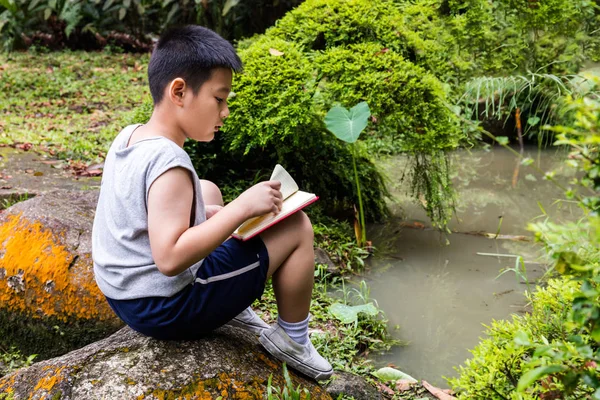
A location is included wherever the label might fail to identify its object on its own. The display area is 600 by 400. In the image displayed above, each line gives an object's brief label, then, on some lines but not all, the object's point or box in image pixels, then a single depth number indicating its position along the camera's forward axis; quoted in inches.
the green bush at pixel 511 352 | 76.8
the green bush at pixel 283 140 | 153.8
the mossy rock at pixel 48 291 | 105.0
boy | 70.2
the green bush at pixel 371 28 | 163.9
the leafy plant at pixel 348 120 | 144.3
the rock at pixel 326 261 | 143.0
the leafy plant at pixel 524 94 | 197.3
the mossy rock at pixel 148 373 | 71.7
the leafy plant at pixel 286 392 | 75.8
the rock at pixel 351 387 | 91.7
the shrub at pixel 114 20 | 355.3
